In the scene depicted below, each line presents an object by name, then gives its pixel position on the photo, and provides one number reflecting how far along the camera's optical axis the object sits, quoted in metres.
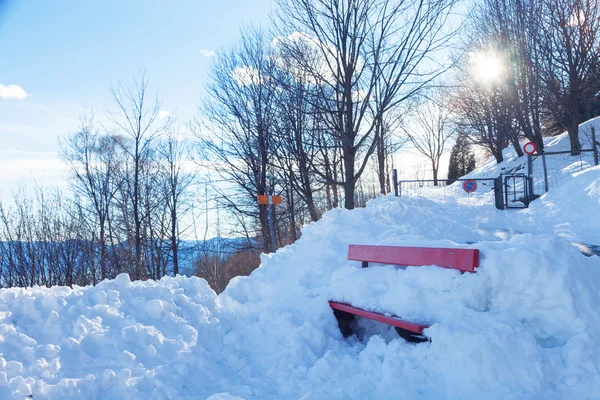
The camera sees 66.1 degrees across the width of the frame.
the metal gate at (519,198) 17.00
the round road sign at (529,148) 15.09
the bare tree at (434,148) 42.38
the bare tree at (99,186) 28.68
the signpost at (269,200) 12.16
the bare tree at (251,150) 24.09
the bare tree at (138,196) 22.72
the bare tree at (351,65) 12.52
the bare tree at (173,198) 29.02
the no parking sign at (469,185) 17.29
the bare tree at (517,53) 22.09
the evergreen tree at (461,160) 40.44
